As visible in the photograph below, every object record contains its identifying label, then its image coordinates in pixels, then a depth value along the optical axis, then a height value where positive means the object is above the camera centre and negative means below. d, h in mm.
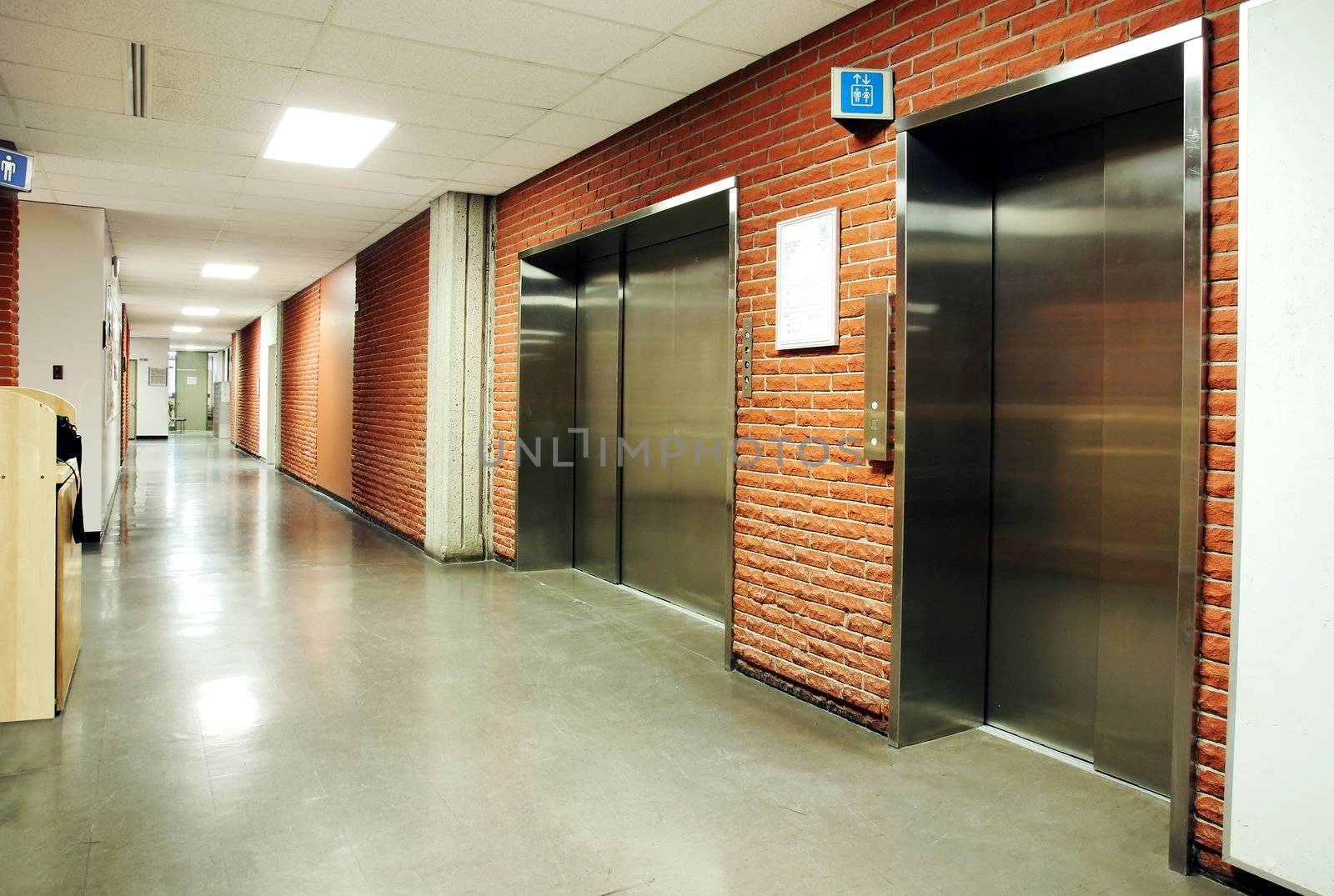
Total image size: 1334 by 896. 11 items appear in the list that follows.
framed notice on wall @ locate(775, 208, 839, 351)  3600 +597
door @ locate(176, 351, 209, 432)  30969 +802
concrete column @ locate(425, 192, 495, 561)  6895 +384
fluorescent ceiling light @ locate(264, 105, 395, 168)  5074 +1707
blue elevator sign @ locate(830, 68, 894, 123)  3342 +1254
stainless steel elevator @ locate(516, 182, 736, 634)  5219 +124
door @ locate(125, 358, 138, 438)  22719 +398
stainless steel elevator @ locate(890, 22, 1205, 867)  2914 +38
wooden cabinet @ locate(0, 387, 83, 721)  3416 -588
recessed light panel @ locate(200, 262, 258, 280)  10945 +1853
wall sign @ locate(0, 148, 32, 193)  5254 +1473
